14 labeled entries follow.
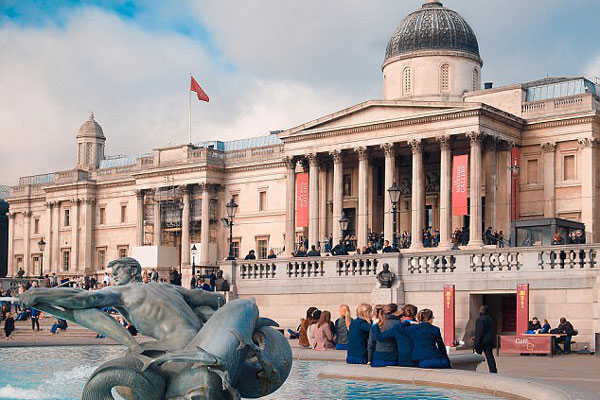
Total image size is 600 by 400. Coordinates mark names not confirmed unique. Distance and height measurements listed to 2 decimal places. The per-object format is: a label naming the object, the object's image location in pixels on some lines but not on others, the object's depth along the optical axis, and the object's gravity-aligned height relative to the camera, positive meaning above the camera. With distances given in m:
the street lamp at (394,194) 36.47 +2.71
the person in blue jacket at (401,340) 15.00 -1.15
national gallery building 32.12 +4.56
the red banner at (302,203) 58.78 +3.73
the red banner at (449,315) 30.67 -1.56
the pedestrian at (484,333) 18.20 -1.25
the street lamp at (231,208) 41.04 +2.35
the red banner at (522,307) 29.20 -1.22
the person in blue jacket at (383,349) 15.09 -1.30
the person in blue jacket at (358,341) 16.25 -1.27
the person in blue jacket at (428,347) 14.63 -1.24
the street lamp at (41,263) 83.70 -0.14
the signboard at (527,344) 25.89 -2.06
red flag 67.31 +12.00
